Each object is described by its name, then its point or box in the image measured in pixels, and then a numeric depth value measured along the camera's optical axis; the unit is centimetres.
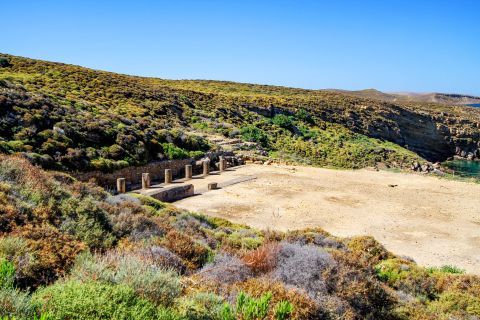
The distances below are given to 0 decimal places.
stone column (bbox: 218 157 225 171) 2873
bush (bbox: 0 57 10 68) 4196
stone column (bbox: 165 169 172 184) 2405
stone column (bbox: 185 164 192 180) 2589
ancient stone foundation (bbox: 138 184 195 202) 1985
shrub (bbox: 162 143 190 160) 2708
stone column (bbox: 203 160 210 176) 2716
